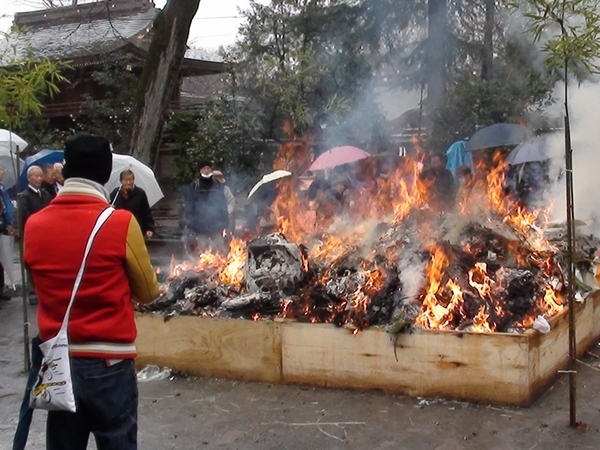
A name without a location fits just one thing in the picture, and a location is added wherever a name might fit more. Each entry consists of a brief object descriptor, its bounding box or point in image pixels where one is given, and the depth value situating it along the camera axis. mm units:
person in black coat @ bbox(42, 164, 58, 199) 9672
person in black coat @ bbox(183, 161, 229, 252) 9953
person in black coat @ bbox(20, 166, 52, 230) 9203
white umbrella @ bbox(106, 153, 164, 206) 10305
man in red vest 3059
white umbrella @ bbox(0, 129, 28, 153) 11445
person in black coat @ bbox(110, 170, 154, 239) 8883
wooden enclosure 5062
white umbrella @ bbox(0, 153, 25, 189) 12078
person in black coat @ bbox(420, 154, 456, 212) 8734
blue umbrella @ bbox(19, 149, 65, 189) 10953
